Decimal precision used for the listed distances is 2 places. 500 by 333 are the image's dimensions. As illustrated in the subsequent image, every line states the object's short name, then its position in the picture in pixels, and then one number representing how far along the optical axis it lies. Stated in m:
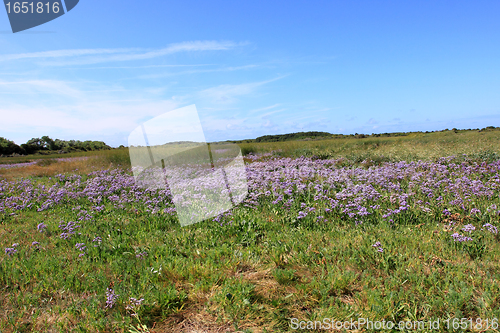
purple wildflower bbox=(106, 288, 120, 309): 3.33
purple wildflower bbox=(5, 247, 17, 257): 4.97
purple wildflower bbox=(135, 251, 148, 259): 4.49
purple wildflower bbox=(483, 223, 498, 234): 4.46
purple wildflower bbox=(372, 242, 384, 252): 4.05
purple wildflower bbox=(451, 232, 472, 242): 4.23
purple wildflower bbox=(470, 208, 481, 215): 5.16
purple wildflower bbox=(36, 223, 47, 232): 6.06
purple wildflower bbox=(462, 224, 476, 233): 4.36
